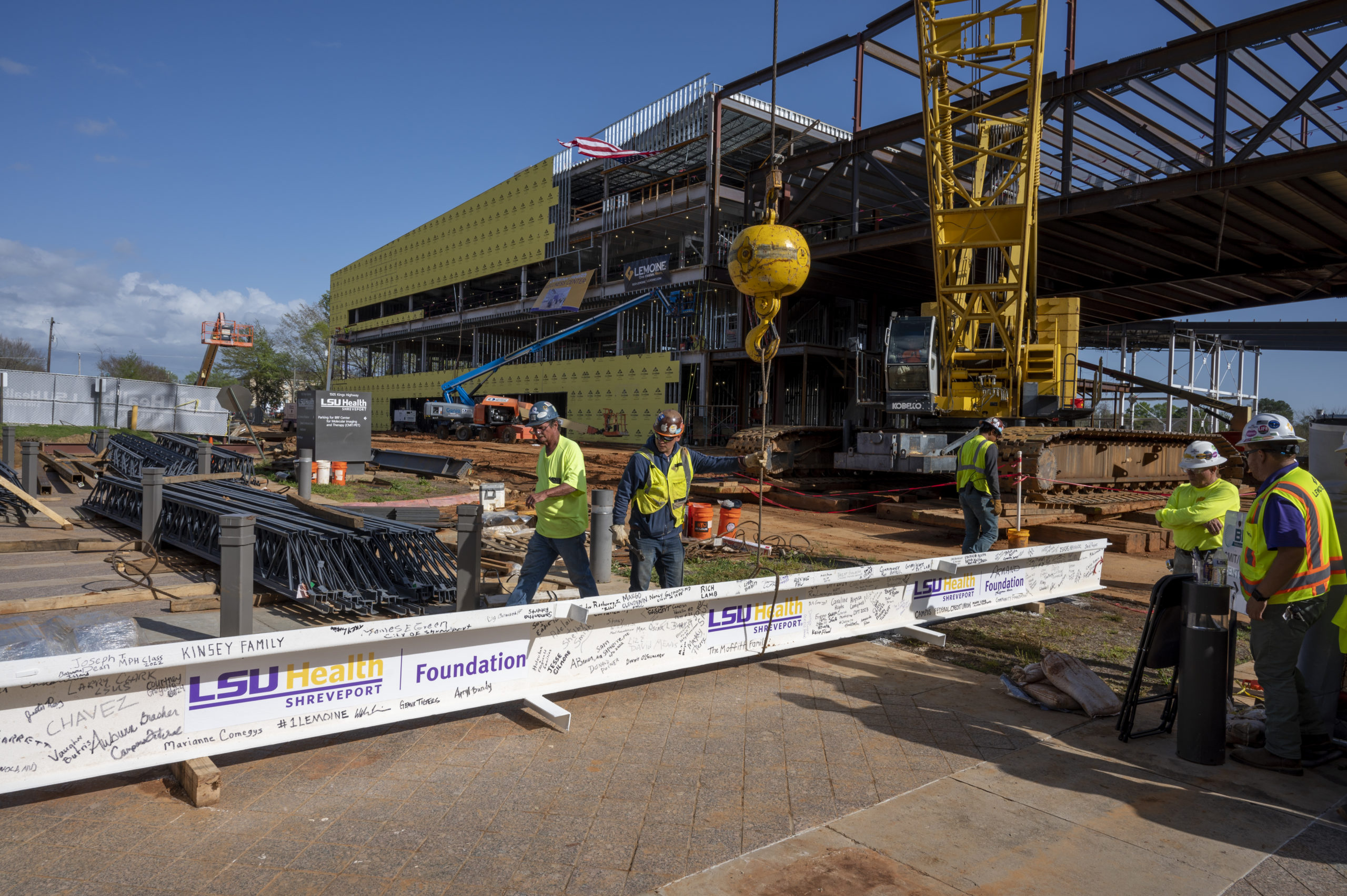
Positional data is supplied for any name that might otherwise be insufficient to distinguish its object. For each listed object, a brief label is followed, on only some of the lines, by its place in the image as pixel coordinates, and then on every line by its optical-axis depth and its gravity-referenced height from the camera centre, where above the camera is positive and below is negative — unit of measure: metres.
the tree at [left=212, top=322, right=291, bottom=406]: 82.50 +4.43
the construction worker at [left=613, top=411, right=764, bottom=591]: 6.20 -0.63
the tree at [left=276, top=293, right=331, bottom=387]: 84.38 +6.81
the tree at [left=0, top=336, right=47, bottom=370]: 71.44 +4.46
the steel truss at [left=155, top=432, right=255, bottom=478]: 15.02 -0.97
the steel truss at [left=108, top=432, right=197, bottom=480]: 13.84 -0.97
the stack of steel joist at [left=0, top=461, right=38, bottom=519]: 12.03 -1.59
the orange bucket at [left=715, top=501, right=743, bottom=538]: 11.12 -1.41
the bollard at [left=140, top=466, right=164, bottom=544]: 9.38 -1.16
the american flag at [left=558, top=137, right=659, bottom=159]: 36.94 +12.79
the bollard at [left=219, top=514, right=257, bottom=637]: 5.34 -1.08
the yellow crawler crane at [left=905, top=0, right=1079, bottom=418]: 16.06 +3.25
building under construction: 18.11 +5.92
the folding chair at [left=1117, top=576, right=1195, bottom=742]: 4.86 -1.24
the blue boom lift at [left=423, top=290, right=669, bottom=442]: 35.91 +0.13
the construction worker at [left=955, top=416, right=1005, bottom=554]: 8.98 -0.66
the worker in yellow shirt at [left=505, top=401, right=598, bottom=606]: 6.00 -0.71
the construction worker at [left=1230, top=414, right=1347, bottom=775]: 4.31 -0.76
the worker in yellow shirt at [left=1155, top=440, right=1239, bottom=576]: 6.04 -0.54
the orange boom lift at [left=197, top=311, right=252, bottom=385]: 37.59 +3.66
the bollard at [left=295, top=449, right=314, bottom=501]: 13.04 -1.09
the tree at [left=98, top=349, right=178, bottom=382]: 80.12 +3.90
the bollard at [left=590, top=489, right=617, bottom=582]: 8.42 -1.25
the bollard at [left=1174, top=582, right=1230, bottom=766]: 4.44 -1.36
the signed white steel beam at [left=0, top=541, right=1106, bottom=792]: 3.40 -1.40
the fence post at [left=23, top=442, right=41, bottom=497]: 13.46 -1.11
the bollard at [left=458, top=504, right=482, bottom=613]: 6.51 -1.17
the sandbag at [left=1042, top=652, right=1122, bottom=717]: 5.22 -1.70
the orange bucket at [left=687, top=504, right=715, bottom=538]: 10.77 -1.33
